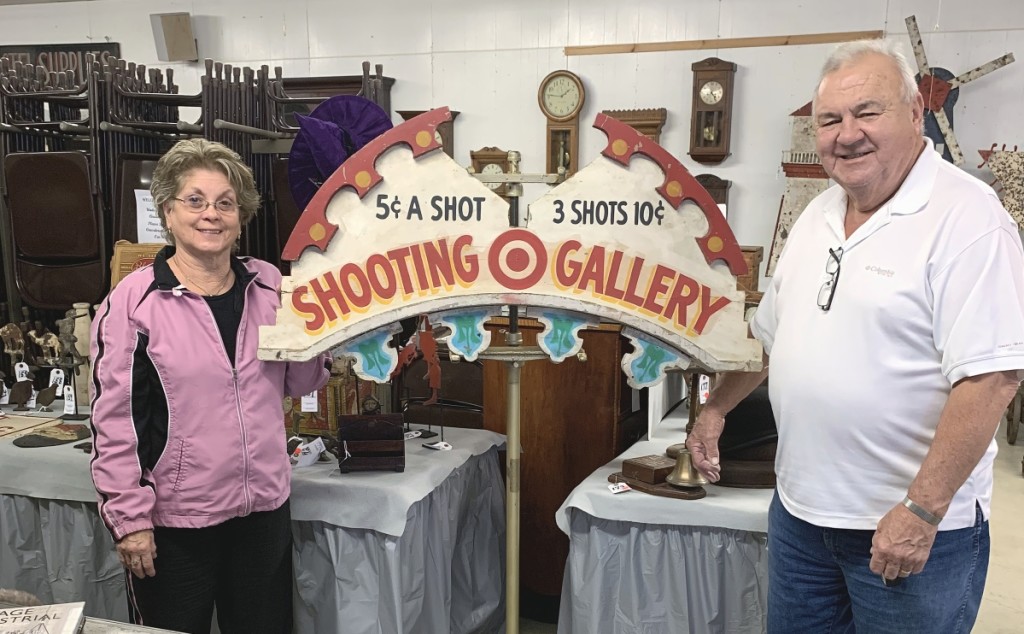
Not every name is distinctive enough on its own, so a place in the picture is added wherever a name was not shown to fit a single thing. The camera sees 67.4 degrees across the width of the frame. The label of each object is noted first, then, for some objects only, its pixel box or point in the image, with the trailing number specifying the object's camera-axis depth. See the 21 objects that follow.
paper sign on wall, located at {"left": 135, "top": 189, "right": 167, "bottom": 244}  3.19
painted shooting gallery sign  1.47
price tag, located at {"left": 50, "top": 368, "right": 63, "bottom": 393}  2.95
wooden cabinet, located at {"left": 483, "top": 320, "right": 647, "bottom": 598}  2.46
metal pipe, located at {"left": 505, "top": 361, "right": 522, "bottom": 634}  1.67
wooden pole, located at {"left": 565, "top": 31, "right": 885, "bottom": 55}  4.54
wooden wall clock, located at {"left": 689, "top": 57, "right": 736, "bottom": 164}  4.75
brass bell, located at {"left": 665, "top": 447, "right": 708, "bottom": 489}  1.94
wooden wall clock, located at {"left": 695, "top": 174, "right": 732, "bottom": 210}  4.86
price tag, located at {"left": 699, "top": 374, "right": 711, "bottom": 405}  2.20
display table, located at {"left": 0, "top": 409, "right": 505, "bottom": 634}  2.00
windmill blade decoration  4.33
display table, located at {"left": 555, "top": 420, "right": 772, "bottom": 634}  1.91
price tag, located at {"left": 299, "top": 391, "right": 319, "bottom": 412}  2.36
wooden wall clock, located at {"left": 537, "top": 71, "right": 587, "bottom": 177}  5.12
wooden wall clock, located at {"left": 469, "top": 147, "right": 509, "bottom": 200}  5.25
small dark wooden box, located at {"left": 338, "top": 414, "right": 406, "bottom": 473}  2.12
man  1.15
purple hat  1.66
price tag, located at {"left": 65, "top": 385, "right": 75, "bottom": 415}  2.75
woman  1.63
